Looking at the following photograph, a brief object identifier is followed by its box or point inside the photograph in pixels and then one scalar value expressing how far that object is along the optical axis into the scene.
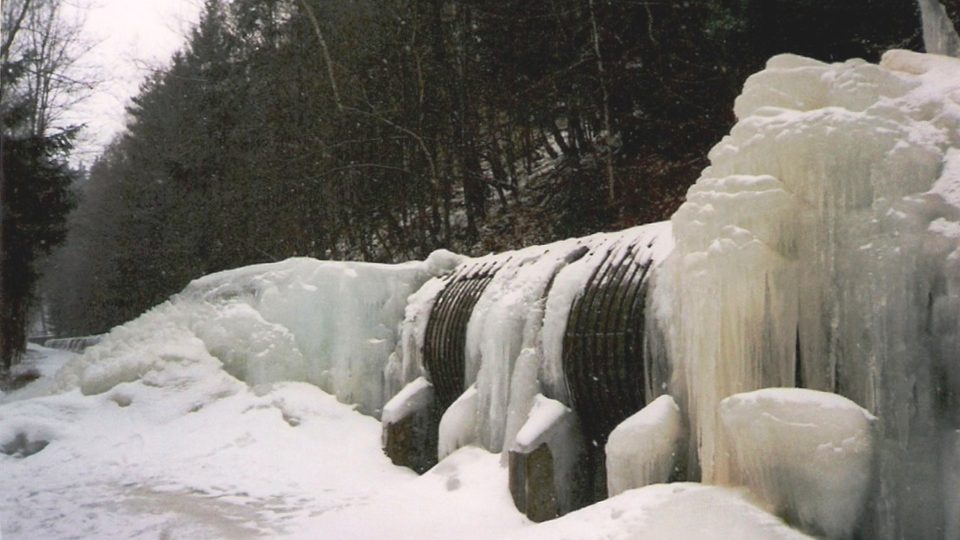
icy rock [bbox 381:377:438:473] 8.04
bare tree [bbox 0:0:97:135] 18.88
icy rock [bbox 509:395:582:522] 5.56
